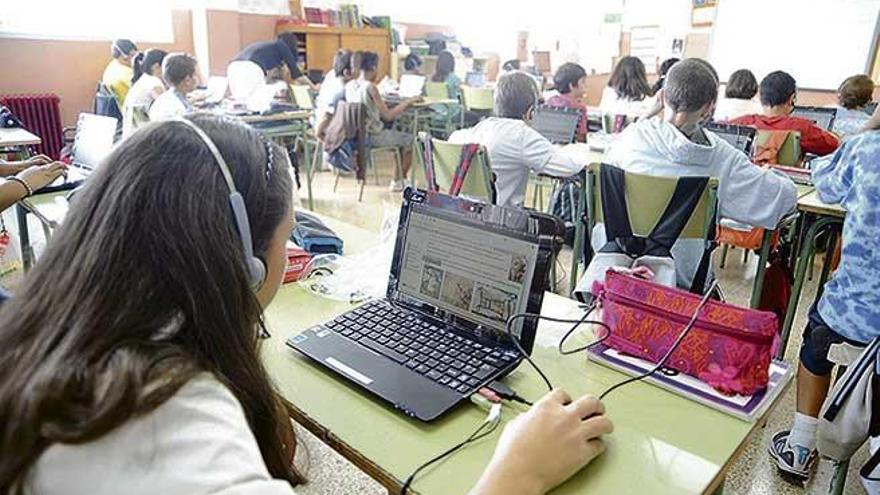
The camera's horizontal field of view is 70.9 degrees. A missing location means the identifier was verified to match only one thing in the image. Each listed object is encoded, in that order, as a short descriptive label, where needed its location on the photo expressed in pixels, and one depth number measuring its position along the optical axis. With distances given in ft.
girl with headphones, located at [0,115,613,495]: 1.49
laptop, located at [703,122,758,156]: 9.10
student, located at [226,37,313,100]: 16.48
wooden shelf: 20.52
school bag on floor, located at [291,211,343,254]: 4.74
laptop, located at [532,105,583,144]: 12.15
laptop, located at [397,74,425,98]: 20.44
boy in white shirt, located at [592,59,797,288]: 6.28
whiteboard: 17.16
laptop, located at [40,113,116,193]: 8.08
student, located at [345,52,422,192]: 15.31
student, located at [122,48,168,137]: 12.14
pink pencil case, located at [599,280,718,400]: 2.97
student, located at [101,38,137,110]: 14.93
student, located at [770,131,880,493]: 5.05
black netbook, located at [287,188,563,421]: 2.87
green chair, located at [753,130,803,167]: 9.80
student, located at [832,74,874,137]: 12.51
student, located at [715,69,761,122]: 12.34
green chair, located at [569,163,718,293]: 5.72
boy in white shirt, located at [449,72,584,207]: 9.05
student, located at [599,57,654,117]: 15.40
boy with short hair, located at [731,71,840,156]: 10.34
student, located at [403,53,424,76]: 23.93
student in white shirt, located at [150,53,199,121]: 11.78
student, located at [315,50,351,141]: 15.44
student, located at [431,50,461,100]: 21.75
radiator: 15.44
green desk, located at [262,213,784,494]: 2.33
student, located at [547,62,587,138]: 14.01
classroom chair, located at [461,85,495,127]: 19.03
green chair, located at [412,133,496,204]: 8.54
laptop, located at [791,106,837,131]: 12.51
